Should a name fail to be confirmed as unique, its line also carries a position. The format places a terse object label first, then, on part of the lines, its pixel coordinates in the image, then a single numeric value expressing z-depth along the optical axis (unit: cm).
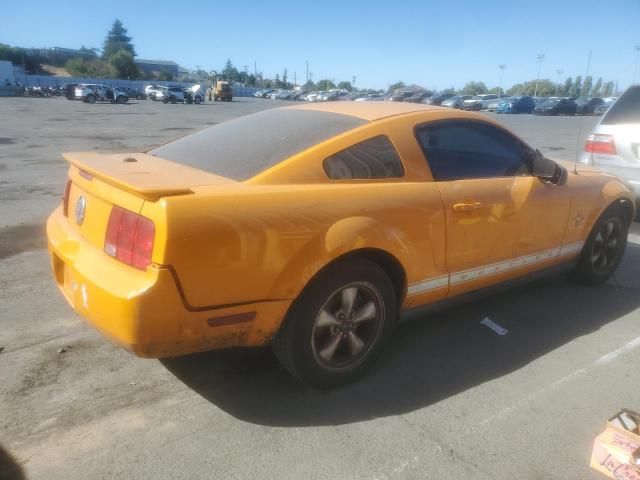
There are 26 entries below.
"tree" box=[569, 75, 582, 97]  9756
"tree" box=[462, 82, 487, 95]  12825
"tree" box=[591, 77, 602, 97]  11375
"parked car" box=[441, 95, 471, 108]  4956
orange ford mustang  230
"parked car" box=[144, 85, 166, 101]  4966
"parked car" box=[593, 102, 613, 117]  4590
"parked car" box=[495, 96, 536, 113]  4394
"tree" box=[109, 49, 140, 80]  9162
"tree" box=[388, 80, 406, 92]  11758
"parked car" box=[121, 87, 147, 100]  5152
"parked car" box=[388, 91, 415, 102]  5361
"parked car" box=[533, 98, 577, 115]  4212
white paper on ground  372
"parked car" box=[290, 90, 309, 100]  6988
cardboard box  225
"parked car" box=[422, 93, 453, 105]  5175
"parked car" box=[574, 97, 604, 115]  4447
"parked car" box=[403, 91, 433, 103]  5309
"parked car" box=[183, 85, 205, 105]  4738
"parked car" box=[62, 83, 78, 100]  4338
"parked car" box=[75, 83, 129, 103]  4147
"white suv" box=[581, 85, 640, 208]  621
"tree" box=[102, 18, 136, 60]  12114
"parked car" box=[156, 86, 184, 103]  4662
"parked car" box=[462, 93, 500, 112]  4857
